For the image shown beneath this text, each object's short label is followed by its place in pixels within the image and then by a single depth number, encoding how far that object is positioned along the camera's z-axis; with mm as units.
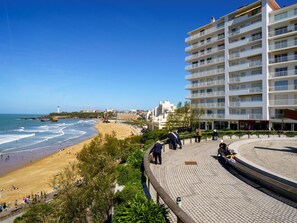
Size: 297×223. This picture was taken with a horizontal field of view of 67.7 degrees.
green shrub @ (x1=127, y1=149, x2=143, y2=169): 12094
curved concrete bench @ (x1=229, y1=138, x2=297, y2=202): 8078
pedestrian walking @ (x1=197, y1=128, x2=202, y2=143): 21809
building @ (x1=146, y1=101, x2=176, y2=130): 82125
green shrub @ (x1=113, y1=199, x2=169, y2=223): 5461
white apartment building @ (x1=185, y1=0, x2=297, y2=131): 36281
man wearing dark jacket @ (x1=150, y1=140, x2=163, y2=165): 12323
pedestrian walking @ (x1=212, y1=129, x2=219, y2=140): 24234
